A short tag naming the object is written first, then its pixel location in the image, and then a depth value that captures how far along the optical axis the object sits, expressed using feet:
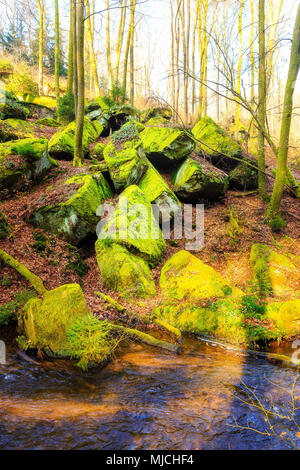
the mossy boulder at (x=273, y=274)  20.44
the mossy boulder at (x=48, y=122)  43.86
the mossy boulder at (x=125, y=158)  29.84
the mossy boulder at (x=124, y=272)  20.97
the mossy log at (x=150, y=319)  16.93
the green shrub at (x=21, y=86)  57.77
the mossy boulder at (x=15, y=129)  29.70
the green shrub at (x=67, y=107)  44.88
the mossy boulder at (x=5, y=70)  64.64
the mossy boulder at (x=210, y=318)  16.85
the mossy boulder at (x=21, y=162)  24.68
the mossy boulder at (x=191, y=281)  19.75
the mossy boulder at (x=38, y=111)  49.90
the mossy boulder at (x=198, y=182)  32.17
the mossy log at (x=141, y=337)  15.46
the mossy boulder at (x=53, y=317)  13.88
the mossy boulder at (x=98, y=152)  38.01
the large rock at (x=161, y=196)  29.63
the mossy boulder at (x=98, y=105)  50.55
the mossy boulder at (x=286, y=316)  16.33
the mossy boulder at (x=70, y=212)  24.14
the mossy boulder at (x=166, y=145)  34.91
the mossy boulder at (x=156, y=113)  55.01
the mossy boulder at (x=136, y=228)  23.73
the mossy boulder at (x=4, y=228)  20.84
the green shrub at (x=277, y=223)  28.93
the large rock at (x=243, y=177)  37.50
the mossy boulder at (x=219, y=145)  38.22
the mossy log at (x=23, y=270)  18.29
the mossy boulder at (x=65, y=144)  34.99
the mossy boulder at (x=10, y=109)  37.43
